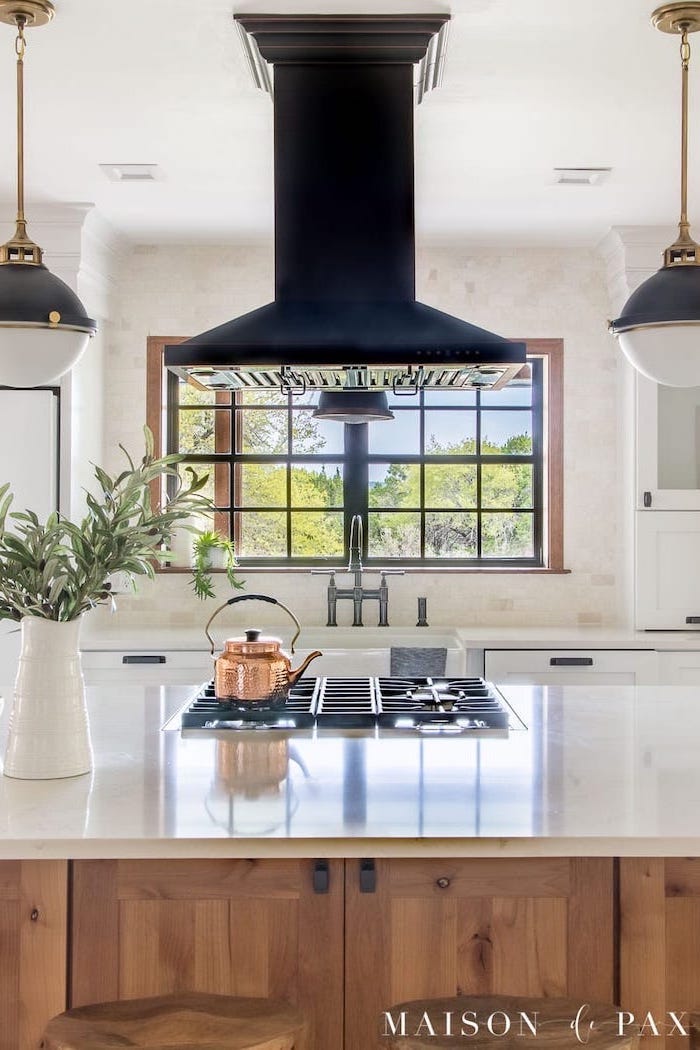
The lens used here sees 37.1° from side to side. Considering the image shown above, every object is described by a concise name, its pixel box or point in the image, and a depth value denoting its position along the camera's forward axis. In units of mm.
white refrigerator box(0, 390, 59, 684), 4609
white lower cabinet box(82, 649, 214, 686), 4531
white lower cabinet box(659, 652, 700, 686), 4523
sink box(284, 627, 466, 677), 4637
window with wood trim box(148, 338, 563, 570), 5340
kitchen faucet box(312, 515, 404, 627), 5027
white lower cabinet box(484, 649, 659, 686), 4484
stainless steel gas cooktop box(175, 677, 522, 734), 2559
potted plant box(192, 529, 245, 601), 5066
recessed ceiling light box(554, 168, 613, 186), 3998
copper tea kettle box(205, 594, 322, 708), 2619
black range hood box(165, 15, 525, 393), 2682
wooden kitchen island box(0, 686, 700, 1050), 1796
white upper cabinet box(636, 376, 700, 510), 4852
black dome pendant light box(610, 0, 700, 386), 2352
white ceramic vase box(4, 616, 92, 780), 2096
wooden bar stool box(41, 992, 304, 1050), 1471
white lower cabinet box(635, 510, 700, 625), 4793
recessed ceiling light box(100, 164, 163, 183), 3975
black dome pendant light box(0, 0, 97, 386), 2305
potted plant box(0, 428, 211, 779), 2082
